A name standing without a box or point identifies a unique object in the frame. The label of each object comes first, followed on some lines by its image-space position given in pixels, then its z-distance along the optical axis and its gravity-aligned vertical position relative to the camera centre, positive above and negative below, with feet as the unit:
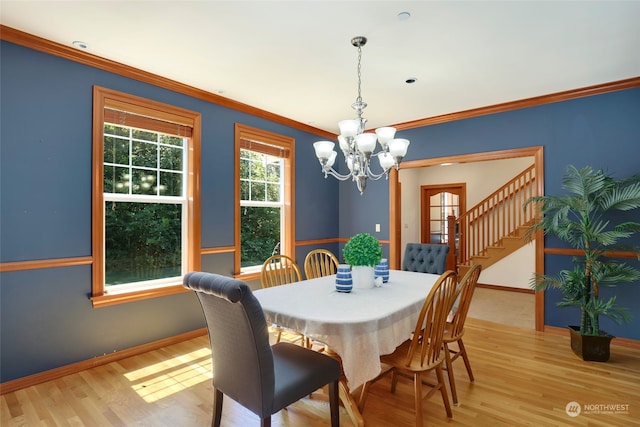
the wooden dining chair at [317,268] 10.98 -1.94
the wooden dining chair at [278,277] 9.86 -1.96
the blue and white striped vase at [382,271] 9.39 -1.63
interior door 24.59 +0.21
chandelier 7.86 +1.58
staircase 20.22 -0.79
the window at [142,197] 9.87 +0.44
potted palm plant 10.14 -0.93
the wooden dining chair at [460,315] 7.59 -2.39
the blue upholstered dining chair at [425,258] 11.91 -1.65
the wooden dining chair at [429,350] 6.47 -2.67
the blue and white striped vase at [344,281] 8.01 -1.61
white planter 8.50 -1.61
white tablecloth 5.93 -1.92
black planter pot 10.11 -3.99
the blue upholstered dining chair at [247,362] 5.01 -2.43
